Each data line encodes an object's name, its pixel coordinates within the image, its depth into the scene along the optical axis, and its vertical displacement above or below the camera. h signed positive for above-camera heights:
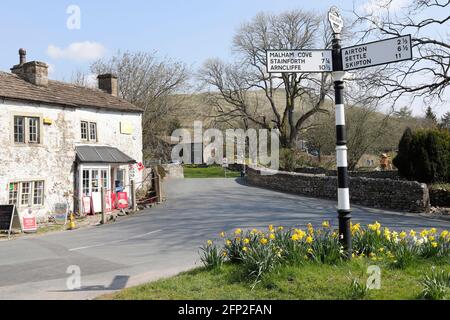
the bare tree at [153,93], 43.06 +7.15
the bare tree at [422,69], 22.98 +4.77
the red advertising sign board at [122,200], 23.70 -2.04
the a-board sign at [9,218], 16.69 -2.05
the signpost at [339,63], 6.64 +1.49
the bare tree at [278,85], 47.28 +8.79
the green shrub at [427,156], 22.00 -0.02
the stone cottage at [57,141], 19.34 +1.21
